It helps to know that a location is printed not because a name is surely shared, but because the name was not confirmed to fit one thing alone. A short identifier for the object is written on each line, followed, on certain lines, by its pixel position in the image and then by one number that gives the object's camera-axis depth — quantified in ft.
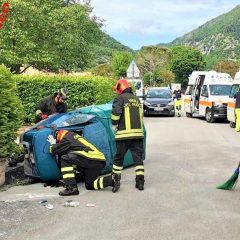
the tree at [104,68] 201.66
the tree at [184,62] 273.71
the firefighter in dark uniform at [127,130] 19.09
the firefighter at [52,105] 24.47
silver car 62.45
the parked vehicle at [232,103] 45.25
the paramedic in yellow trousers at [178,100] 70.62
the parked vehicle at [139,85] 90.43
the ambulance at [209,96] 52.23
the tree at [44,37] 58.41
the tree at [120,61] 233.52
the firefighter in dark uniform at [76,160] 18.39
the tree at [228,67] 216.92
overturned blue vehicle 19.48
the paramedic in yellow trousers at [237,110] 41.84
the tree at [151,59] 234.88
